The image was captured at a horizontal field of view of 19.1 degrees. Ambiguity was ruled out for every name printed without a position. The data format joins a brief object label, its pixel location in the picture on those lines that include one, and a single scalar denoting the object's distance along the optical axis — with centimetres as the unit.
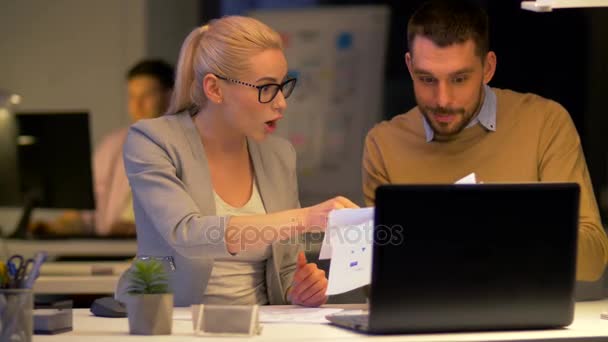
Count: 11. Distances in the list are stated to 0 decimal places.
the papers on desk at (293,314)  409
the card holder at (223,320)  366
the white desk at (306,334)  356
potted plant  367
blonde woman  449
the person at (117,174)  912
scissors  349
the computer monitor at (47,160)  833
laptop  346
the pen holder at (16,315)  339
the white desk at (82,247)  844
